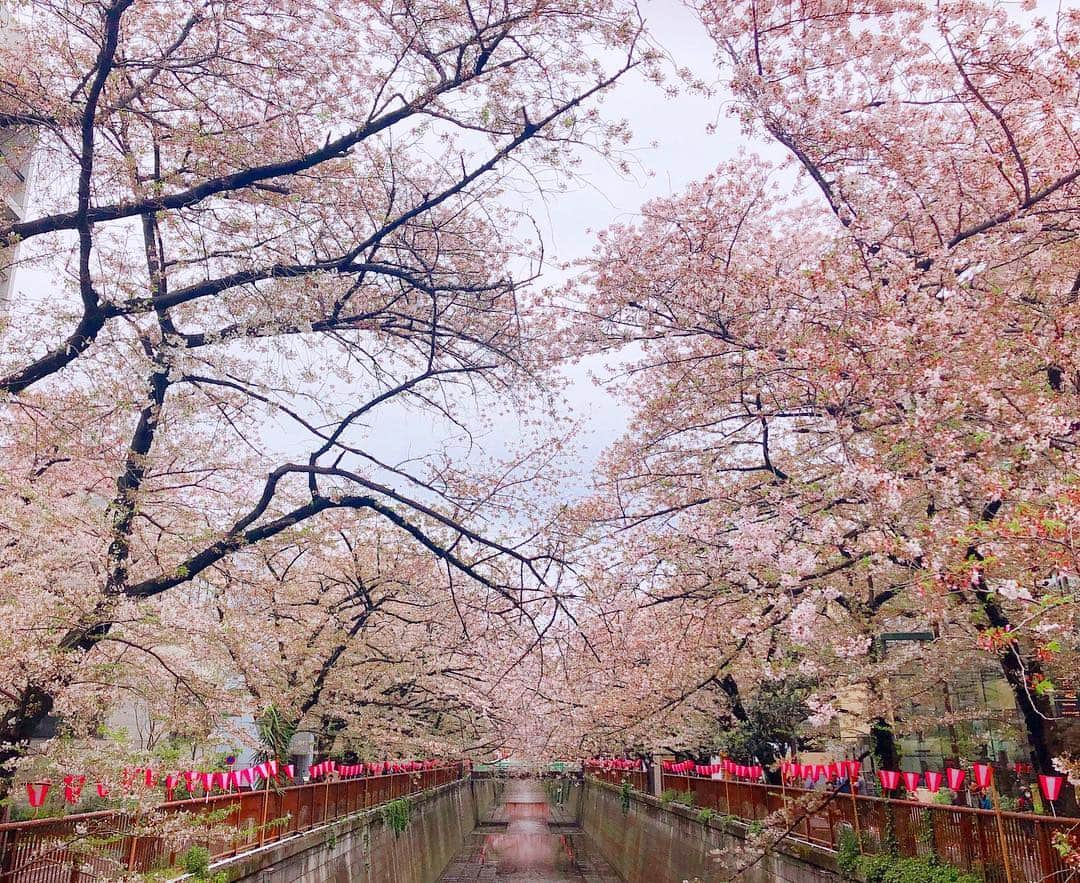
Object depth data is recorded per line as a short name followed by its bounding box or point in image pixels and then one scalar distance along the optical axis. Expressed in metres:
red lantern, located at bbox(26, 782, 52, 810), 7.46
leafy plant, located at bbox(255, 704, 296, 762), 14.30
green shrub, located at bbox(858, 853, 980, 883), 8.95
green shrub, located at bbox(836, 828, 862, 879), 10.91
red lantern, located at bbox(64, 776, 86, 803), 7.70
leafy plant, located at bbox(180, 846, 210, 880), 9.57
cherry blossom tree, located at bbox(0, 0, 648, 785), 6.82
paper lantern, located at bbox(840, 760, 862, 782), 11.43
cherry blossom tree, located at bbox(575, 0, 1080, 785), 7.01
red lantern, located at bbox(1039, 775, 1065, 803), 7.79
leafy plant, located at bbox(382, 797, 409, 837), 22.16
